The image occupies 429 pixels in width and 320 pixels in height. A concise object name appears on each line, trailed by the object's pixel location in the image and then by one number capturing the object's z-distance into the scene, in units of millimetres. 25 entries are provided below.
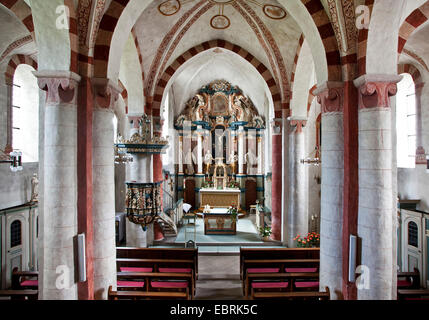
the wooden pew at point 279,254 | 7062
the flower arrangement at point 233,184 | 15626
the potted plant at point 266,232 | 10242
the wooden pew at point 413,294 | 5118
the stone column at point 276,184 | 10188
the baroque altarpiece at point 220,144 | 15984
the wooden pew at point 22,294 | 4875
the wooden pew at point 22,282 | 5898
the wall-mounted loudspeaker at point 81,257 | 4297
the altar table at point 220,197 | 14938
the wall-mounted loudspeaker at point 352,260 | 4348
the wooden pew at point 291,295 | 4578
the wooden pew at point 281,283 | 5387
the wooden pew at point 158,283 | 5406
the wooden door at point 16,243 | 7473
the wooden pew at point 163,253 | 7123
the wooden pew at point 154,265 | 6344
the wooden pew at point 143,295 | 4570
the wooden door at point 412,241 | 8023
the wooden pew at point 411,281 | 6363
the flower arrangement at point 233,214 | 10781
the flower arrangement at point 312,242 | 7867
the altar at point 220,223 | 11000
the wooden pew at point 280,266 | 6305
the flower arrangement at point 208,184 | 15880
